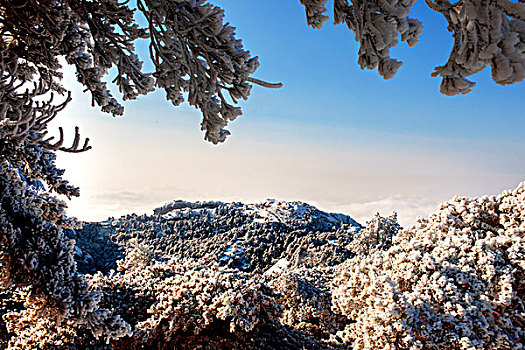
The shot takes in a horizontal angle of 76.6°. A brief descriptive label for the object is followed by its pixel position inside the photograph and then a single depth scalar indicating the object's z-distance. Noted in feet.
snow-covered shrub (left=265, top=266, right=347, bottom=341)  34.02
